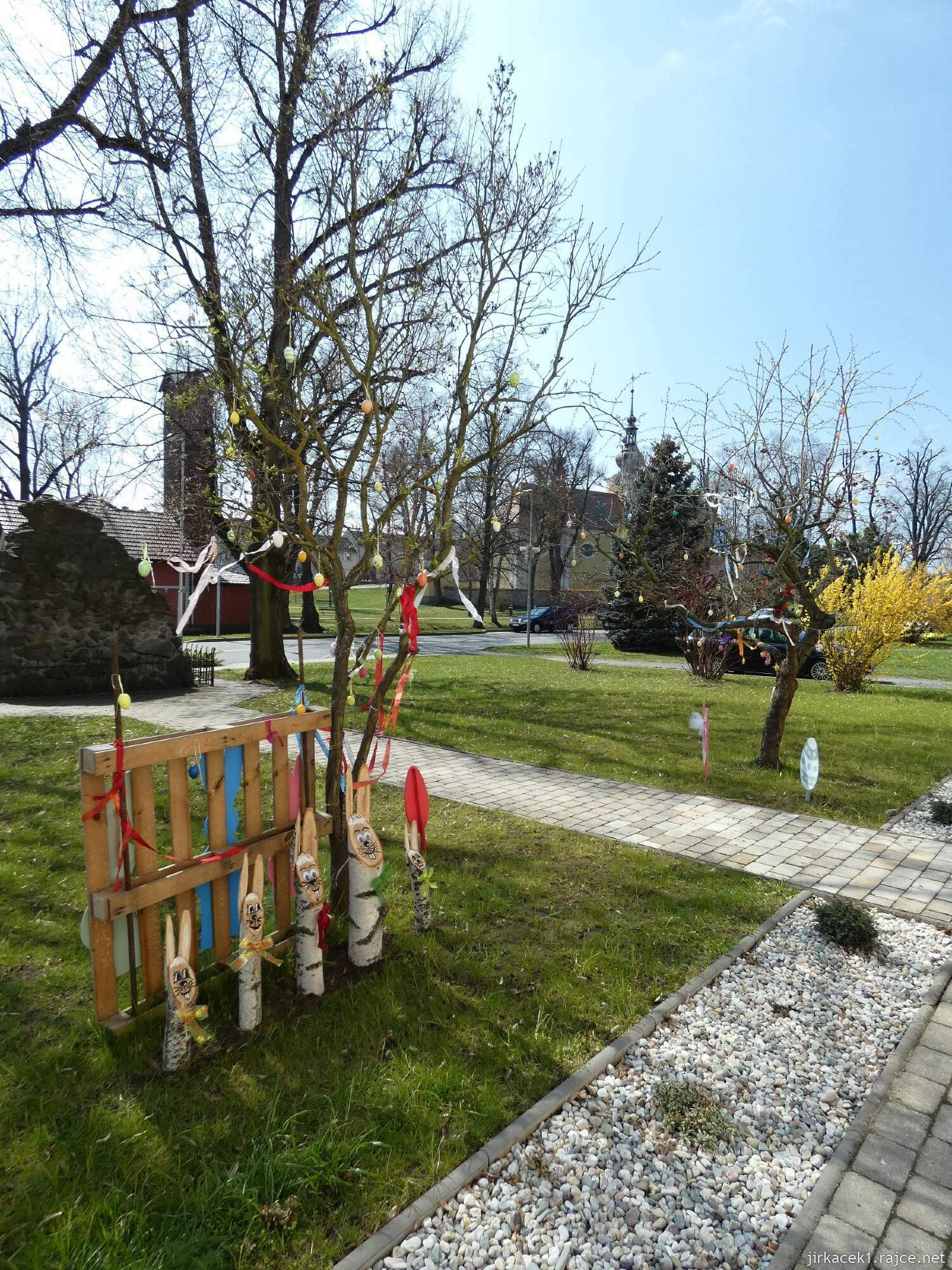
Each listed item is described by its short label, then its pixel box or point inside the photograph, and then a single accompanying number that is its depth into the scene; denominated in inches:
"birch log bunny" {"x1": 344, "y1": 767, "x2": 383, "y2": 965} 138.3
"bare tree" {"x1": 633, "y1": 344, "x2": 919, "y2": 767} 282.2
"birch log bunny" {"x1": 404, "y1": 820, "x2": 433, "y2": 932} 155.3
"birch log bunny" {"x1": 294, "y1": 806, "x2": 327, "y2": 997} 128.3
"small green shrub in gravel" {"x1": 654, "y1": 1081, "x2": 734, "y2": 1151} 105.8
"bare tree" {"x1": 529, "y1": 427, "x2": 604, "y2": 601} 1046.4
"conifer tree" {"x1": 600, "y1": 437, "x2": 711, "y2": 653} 794.2
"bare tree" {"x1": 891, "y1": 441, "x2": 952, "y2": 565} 1907.0
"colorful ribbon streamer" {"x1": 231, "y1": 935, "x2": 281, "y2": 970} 118.4
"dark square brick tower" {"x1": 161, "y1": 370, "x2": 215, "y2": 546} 463.2
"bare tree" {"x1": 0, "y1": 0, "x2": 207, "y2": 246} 318.3
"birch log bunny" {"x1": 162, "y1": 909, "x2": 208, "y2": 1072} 111.3
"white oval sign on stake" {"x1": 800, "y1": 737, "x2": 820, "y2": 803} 261.4
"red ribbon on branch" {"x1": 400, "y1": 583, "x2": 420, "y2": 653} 148.2
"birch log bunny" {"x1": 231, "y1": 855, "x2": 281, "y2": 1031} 119.0
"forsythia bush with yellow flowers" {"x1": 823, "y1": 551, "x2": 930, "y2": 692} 582.2
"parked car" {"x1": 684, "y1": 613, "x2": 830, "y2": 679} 690.8
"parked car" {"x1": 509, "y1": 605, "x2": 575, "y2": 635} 1339.4
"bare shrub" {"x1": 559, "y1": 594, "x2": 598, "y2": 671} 743.7
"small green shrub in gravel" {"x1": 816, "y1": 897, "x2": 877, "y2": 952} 165.6
